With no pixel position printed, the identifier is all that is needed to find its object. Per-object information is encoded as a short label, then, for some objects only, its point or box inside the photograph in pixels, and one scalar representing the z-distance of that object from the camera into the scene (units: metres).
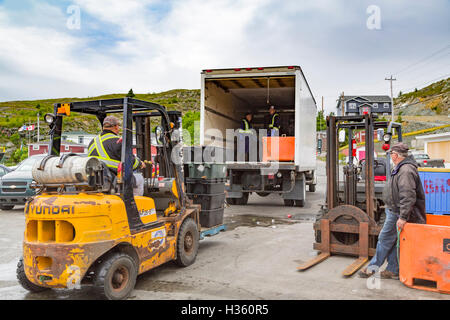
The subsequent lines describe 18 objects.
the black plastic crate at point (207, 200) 6.91
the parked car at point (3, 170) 13.55
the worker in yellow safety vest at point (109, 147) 4.71
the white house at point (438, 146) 35.89
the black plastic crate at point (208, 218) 6.89
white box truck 10.89
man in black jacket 4.96
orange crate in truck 11.32
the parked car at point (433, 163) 15.68
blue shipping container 8.23
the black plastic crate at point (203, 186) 6.95
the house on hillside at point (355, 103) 66.82
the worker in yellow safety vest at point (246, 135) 12.19
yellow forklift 3.97
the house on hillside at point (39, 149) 49.35
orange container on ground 4.75
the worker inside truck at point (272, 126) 11.92
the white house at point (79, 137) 64.00
